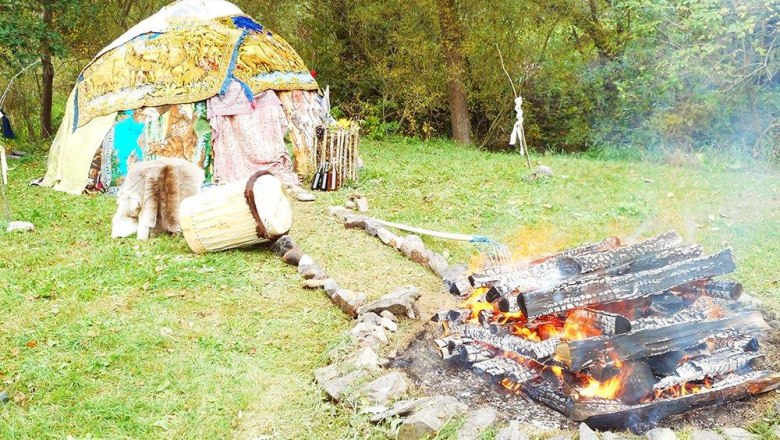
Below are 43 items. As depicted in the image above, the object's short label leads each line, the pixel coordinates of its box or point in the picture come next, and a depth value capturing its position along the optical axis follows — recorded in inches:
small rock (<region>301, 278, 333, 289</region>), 221.6
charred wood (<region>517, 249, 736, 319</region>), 156.0
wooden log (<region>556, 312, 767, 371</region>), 141.6
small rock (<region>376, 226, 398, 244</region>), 272.1
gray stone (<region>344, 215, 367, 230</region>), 294.8
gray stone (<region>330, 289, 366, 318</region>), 197.9
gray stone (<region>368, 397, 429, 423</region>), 135.2
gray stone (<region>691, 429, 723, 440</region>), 125.3
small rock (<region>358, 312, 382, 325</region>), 183.7
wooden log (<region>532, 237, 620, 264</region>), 202.1
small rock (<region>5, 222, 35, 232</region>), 283.1
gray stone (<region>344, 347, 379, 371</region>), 155.1
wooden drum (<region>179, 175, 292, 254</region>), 252.4
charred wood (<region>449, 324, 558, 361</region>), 151.4
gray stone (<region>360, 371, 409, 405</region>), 141.3
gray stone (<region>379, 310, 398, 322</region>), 187.3
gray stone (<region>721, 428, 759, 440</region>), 126.6
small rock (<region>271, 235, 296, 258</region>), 256.5
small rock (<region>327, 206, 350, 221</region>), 314.6
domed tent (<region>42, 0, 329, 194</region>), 392.2
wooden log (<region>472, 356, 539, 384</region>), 150.9
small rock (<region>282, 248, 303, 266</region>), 246.5
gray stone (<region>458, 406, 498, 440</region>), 127.2
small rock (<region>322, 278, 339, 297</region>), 212.8
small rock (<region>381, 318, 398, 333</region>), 181.6
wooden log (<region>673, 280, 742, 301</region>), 175.9
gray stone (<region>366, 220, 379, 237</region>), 282.8
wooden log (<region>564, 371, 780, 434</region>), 135.6
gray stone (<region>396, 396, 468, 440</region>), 128.7
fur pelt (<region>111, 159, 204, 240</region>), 277.1
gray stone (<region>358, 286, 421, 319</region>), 189.6
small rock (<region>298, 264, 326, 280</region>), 231.5
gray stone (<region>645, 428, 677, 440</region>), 124.2
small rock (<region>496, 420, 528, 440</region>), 124.6
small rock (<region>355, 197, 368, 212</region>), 331.0
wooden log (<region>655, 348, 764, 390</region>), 147.7
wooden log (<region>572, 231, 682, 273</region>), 176.0
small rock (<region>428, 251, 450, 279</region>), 236.3
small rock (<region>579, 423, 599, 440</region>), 123.4
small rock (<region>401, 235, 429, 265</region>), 248.7
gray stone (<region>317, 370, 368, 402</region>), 145.6
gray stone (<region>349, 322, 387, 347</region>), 174.2
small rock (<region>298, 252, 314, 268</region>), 240.0
